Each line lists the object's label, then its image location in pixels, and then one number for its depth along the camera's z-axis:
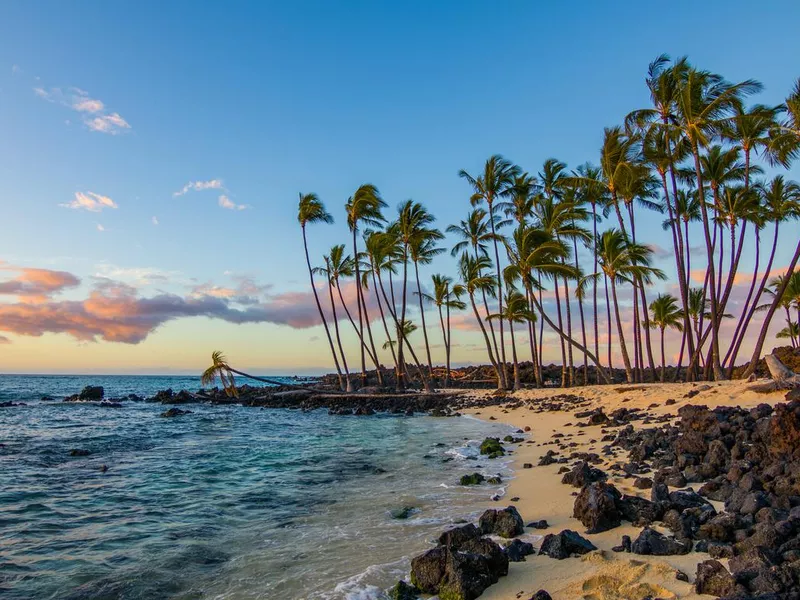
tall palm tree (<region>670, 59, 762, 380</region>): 23.38
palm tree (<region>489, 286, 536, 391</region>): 38.66
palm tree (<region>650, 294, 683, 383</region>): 44.94
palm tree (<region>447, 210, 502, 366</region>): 39.94
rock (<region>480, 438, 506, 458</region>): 14.24
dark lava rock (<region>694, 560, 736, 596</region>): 4.25
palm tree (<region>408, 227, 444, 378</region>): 39.75
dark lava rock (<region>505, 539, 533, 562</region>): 5.79
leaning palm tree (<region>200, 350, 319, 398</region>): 31.55
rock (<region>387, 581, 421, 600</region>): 5.26
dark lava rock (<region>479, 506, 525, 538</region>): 6.76
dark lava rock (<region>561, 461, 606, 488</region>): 9.06
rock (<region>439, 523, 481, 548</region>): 6.23
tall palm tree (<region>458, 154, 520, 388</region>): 37.66
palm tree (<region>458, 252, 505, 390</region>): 39.31
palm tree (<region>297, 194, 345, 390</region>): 40.59
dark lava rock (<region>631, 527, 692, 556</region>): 5.34
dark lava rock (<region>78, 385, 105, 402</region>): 48.28
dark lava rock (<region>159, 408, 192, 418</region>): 32.59
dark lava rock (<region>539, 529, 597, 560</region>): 5.70
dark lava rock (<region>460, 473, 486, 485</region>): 10.56
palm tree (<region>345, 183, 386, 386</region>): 39.81
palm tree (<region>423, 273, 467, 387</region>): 50.08
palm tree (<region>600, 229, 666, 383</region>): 28.77
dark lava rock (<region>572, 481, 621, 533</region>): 6.45
